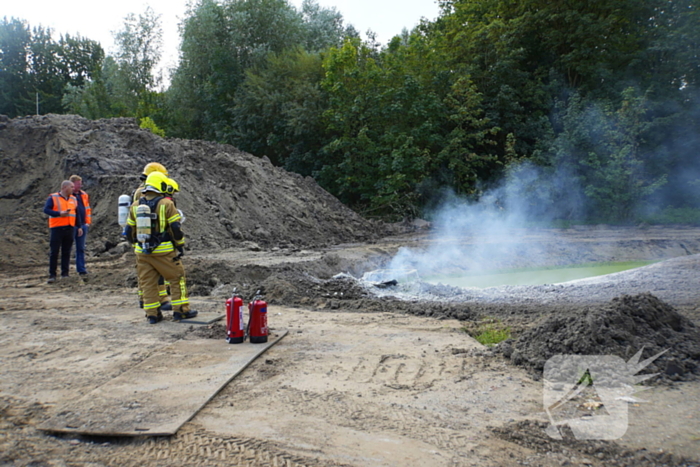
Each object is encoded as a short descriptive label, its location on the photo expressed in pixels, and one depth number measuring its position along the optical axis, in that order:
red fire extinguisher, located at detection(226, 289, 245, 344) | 5.98
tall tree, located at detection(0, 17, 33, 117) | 45.59
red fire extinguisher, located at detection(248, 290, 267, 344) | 6.12
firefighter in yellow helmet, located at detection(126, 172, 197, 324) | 6.97
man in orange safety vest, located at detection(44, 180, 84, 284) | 10.37
